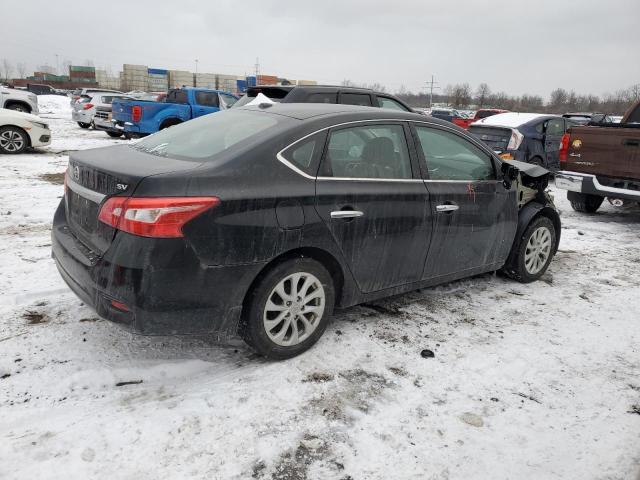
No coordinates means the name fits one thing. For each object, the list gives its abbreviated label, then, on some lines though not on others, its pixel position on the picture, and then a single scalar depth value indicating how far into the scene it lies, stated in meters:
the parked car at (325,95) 7.69
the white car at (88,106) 19.14
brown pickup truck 7.01
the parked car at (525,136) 10.38
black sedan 2.61
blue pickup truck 13.27
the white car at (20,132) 11.36
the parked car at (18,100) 15.43
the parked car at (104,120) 16.84
